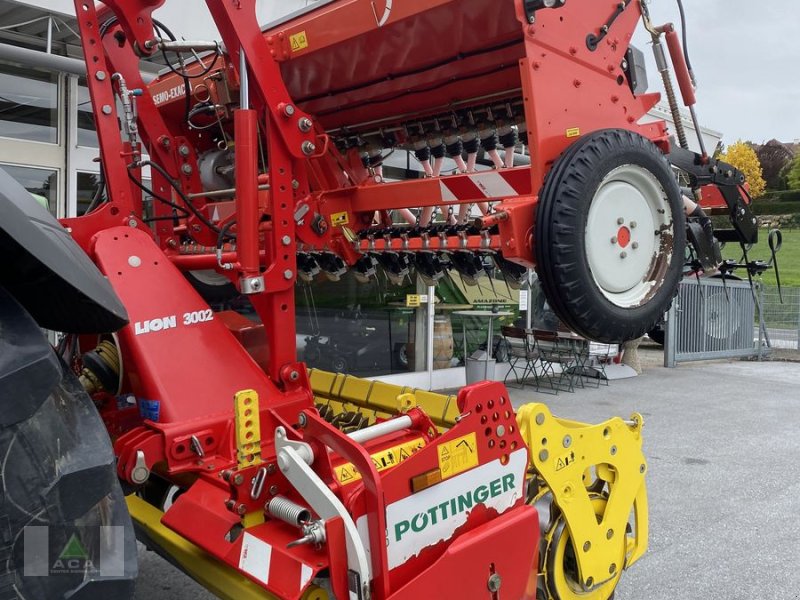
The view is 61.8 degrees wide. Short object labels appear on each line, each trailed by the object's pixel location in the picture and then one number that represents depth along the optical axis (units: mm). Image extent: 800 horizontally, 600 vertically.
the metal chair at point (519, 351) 9211
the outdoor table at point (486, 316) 8773
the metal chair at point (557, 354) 9039
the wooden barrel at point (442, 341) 8625
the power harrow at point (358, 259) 2041
